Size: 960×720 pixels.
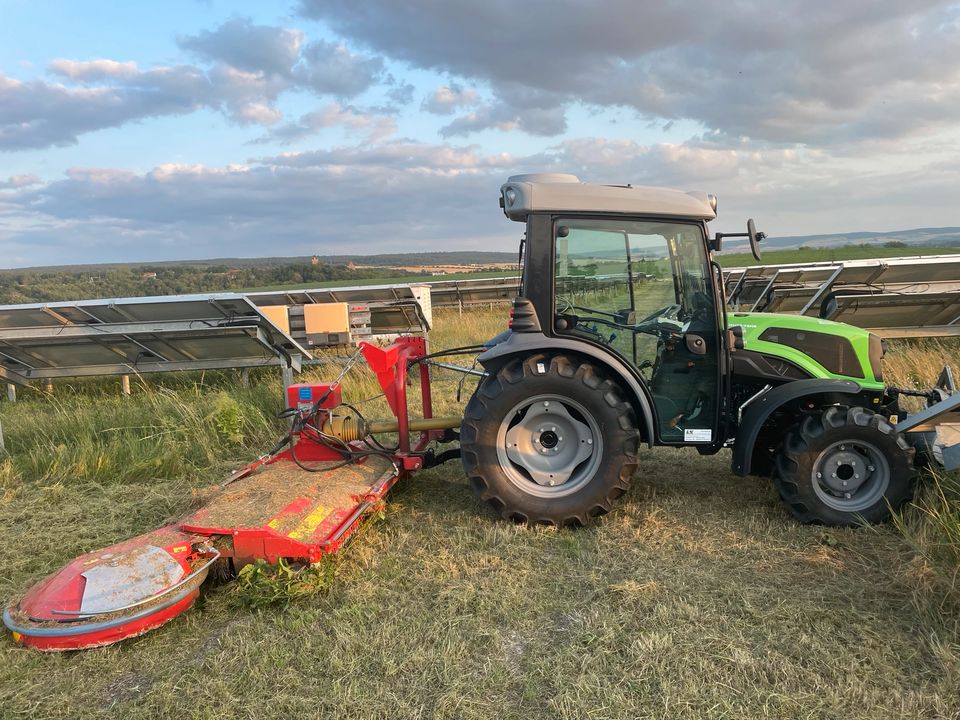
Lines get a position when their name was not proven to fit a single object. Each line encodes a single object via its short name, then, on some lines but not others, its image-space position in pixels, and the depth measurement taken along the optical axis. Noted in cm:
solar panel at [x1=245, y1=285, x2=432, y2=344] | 1128
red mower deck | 312
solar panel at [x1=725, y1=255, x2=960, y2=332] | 948
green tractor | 415
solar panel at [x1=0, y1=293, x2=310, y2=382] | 706
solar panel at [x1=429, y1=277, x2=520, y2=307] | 1991
